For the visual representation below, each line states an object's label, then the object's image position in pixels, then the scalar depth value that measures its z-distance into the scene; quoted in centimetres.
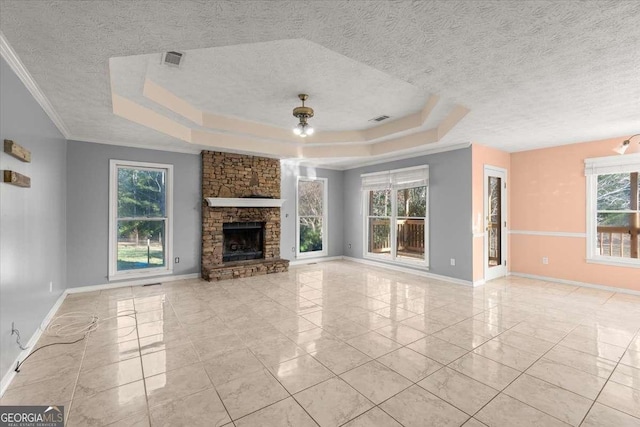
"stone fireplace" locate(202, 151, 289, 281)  568
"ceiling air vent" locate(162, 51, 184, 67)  284
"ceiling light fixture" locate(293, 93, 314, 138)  395
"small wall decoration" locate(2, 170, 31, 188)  215
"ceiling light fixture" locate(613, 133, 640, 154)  430
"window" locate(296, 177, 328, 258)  732
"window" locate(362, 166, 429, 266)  604
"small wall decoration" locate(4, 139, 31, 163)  218
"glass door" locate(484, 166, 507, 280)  557
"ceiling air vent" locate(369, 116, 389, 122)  483
